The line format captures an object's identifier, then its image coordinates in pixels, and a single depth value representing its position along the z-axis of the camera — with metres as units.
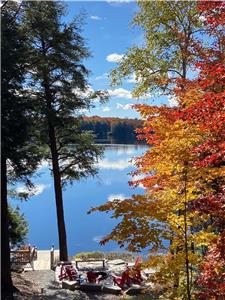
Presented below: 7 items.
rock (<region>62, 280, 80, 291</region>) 13.16
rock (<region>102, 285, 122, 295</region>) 12.82
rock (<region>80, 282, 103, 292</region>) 13.12
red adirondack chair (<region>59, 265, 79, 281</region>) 13.68
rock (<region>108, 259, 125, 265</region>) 16.28
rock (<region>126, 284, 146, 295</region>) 12.58
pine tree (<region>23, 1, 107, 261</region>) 15.45
